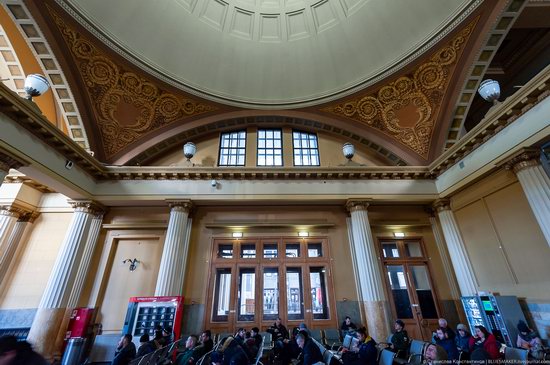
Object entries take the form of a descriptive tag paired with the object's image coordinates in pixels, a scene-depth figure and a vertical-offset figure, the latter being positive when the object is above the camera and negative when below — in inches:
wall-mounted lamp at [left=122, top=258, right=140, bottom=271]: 320.2 +43.5
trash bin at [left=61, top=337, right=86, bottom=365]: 229.1 -44.6
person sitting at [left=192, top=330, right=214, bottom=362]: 185.3 -35.3
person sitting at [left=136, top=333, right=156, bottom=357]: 175.7 -33.0
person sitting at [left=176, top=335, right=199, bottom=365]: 174.6 -38.3
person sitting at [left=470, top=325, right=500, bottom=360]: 174.1 -30.5
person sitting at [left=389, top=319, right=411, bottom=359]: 218.6 -37.3
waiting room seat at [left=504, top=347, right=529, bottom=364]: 140.3 -32.0
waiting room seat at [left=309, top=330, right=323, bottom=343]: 287.1 -39.4
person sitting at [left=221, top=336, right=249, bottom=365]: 151.3 -31.8
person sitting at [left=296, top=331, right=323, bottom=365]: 161.8 -31.9
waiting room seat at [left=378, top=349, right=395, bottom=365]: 157.1 -36.4
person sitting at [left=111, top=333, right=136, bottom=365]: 168.7 -34.9
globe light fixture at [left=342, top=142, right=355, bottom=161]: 353.1 +189.8
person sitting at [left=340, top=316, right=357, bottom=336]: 276.7 -29.9
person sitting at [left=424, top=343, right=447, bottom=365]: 147.9 -32.6
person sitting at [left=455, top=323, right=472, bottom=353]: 196.8 -31.8
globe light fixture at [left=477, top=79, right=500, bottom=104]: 250.7 +189.5
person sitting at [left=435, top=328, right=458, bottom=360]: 189.3 -33.8
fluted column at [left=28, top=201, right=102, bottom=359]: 253.5 +14.4
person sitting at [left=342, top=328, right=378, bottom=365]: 160.1 -35.0
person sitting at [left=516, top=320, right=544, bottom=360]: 165.9 -30.7
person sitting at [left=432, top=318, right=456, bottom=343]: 196.8 -25.0
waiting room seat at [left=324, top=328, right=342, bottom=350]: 285.4 -41.3
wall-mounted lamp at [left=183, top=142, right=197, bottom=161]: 349.4 +189.5
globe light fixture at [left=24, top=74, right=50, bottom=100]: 225.0 +178.8
